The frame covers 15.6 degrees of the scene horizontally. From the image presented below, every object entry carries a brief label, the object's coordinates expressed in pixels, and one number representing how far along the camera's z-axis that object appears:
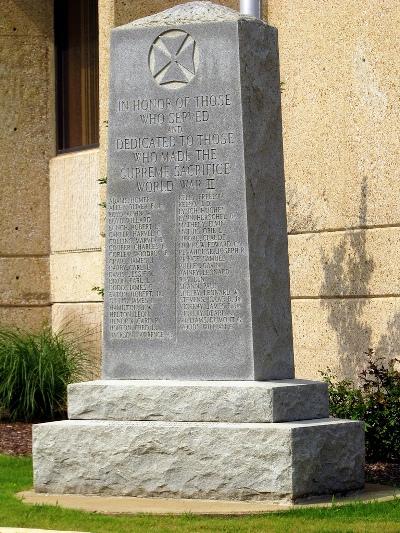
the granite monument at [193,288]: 10.17
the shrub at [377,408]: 12.29
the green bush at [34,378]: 15.83
